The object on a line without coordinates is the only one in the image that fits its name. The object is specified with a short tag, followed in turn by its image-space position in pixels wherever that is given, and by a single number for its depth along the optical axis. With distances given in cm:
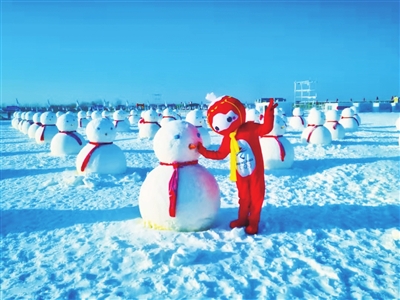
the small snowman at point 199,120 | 1164
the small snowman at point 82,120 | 2303
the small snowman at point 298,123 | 1965
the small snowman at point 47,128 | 1389
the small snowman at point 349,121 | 1658
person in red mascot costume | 422
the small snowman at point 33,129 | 1638
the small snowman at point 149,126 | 1520
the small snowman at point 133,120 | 2447
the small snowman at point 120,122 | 1955
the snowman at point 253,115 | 1301
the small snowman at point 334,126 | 1374
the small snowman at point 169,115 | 1564
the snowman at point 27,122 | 1944
